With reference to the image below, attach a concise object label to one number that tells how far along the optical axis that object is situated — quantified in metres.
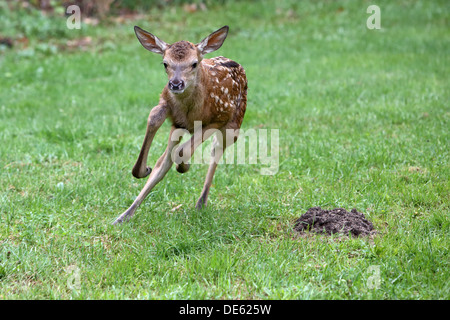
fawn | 10.19
